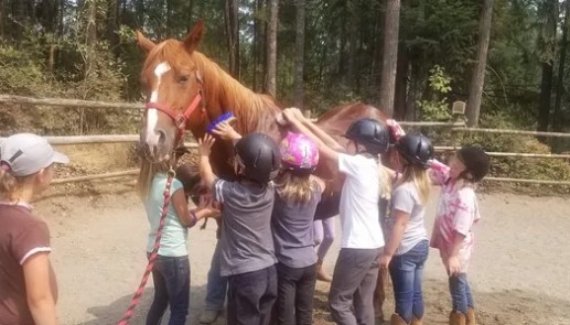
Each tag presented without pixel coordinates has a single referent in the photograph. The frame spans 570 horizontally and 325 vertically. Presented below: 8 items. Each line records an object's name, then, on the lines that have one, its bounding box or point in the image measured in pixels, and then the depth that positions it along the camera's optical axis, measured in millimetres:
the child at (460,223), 3545
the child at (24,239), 1795
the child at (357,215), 3018
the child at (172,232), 2996
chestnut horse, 2826
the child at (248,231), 2730
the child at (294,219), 2918
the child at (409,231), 3211
